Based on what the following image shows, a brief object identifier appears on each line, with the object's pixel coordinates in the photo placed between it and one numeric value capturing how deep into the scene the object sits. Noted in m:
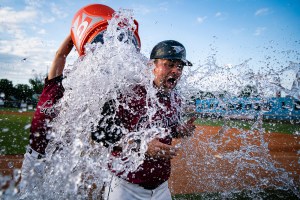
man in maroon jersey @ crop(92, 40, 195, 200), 2.06
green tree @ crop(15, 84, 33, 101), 59.69
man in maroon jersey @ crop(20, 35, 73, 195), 2.89
